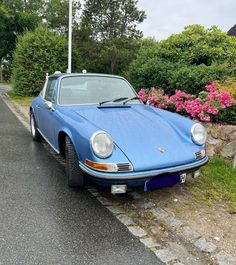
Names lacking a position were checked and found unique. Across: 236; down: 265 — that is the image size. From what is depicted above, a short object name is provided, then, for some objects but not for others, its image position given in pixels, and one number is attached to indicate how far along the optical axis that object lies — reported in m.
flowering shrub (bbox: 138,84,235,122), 3.82
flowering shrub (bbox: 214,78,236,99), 4.08
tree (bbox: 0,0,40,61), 23.27
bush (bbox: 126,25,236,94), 4.89
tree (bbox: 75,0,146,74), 22.43
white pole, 9.80
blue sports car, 2.35
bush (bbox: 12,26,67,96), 11.46
